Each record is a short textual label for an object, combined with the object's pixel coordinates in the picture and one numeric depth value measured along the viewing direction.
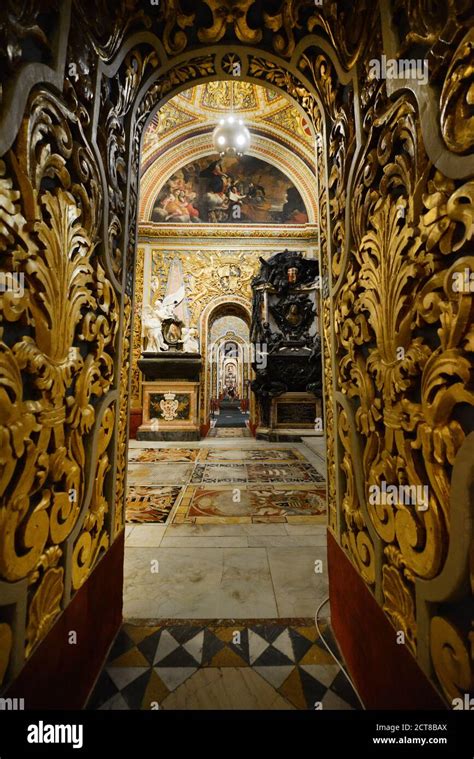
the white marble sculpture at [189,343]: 7.79
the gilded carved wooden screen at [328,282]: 0.67
